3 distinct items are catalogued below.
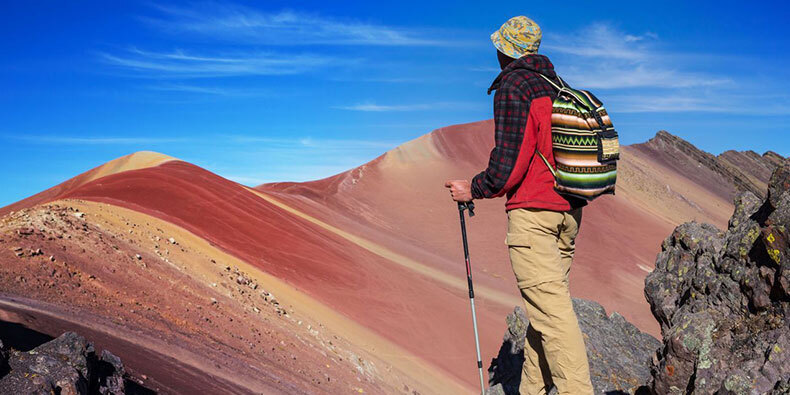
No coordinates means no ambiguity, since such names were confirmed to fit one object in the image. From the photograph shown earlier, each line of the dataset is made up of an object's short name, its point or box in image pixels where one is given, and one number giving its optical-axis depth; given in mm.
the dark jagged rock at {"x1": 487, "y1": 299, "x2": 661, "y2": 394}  5047
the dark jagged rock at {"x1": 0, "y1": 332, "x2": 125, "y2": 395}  3012
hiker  2891
